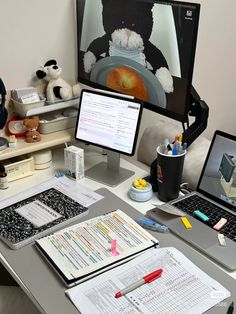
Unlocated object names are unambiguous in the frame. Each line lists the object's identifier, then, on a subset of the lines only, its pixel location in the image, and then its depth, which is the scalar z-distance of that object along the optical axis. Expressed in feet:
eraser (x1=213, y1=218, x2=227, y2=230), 4.32
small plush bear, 5.54
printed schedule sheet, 3.40
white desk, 3.48
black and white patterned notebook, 4.21
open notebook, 3.76
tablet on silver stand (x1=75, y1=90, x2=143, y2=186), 5.04
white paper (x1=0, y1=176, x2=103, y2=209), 4.88
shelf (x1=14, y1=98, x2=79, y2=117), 5.60
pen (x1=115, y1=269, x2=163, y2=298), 3.51
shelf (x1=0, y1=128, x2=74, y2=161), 5.33
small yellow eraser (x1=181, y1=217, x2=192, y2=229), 4.38
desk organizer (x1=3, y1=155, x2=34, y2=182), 5.32
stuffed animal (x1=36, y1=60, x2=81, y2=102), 5.79
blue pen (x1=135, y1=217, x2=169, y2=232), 4.37
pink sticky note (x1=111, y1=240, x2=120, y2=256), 3.95
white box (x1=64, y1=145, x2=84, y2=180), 5.29
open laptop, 4.14
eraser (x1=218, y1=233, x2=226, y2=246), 4.10
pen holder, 4.71
